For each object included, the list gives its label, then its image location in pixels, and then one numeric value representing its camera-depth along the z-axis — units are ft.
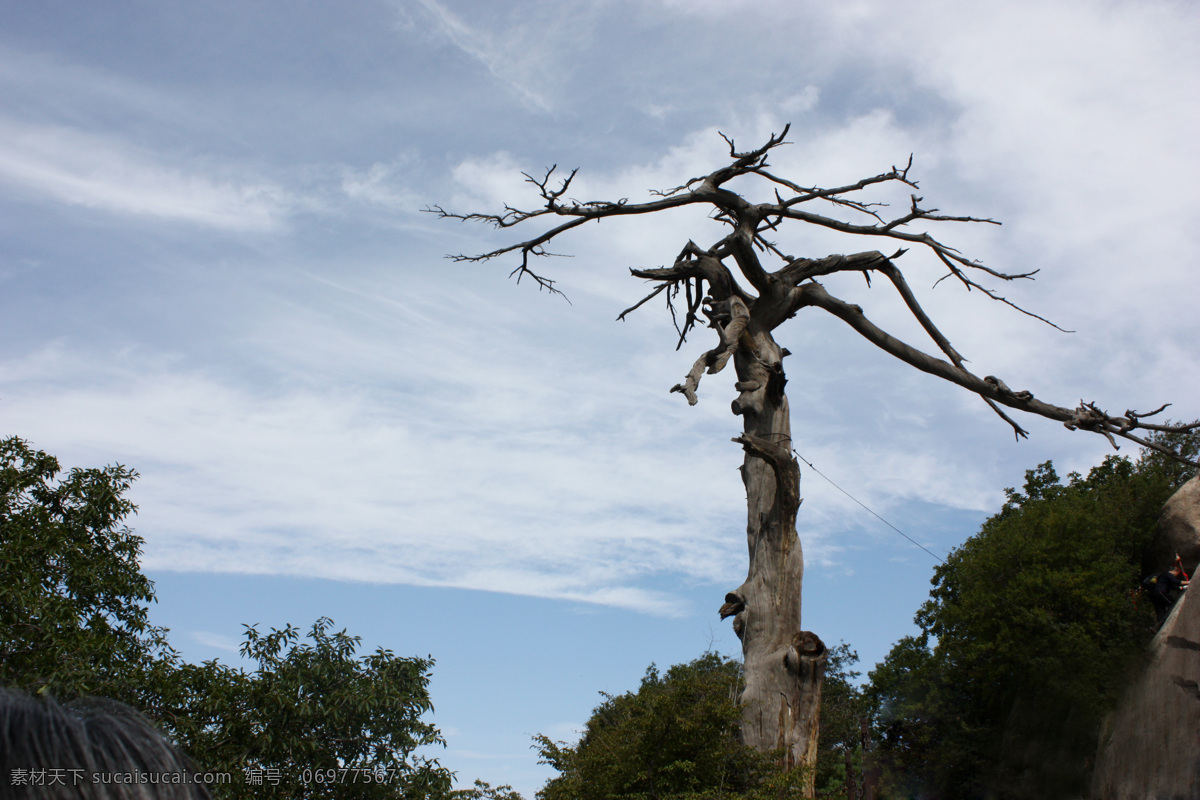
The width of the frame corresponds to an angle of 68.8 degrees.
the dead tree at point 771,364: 25.99
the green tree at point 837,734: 97.91
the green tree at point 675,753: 26.07
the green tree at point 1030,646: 66.85
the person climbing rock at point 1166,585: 50.52
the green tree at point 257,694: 26.45
